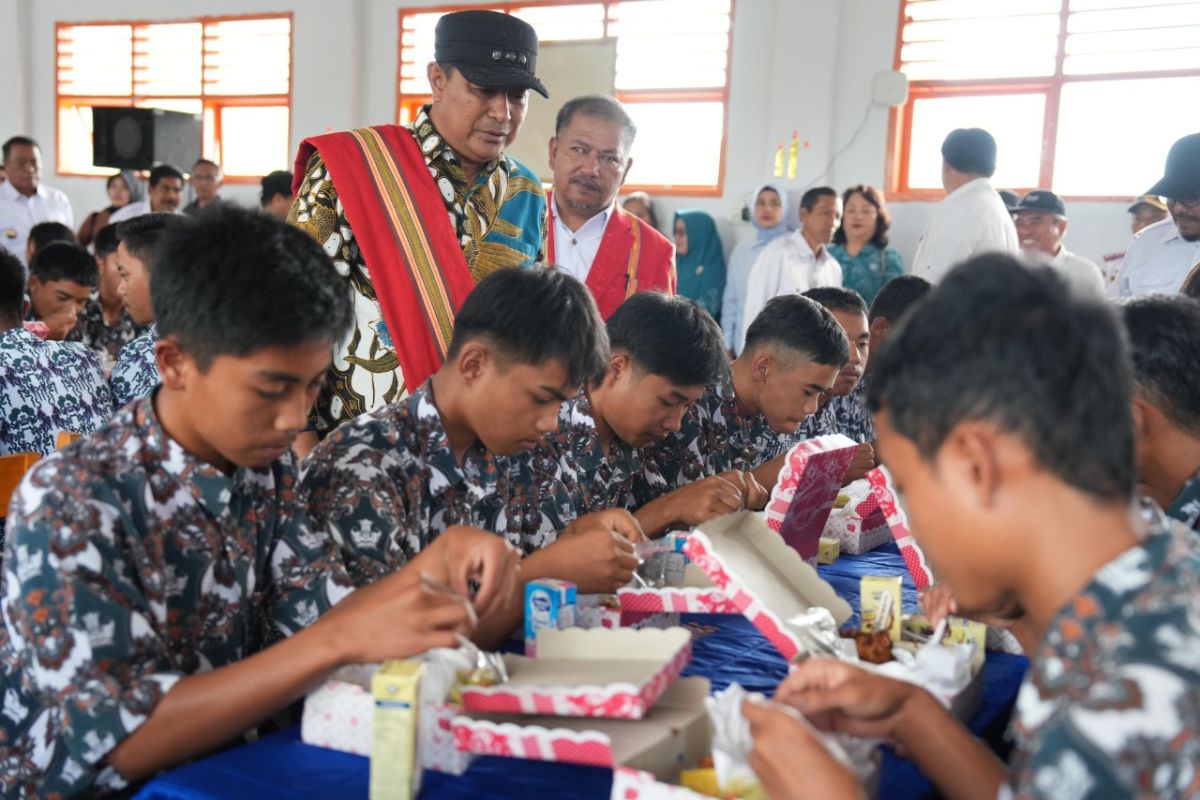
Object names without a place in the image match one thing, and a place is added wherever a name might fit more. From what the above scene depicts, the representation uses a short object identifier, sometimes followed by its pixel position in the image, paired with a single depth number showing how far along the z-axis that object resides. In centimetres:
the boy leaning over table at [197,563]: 109
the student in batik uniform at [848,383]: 331
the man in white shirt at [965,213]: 418
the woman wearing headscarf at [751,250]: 661
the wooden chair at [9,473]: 206
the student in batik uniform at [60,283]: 389
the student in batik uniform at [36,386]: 287
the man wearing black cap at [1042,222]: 513
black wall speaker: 798
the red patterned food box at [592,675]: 108
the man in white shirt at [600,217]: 299
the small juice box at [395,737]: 104
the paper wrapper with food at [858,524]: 227
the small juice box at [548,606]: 138
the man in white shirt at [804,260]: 551
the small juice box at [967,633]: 153
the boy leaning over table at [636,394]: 215
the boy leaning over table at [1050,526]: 79
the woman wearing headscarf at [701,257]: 704
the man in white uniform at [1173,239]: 375
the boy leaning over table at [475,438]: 151
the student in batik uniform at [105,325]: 452
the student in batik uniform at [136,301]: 301
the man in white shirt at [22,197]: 665
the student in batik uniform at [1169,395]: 160
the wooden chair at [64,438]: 237
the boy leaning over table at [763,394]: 255
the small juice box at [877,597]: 158
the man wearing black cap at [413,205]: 219
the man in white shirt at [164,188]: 679
